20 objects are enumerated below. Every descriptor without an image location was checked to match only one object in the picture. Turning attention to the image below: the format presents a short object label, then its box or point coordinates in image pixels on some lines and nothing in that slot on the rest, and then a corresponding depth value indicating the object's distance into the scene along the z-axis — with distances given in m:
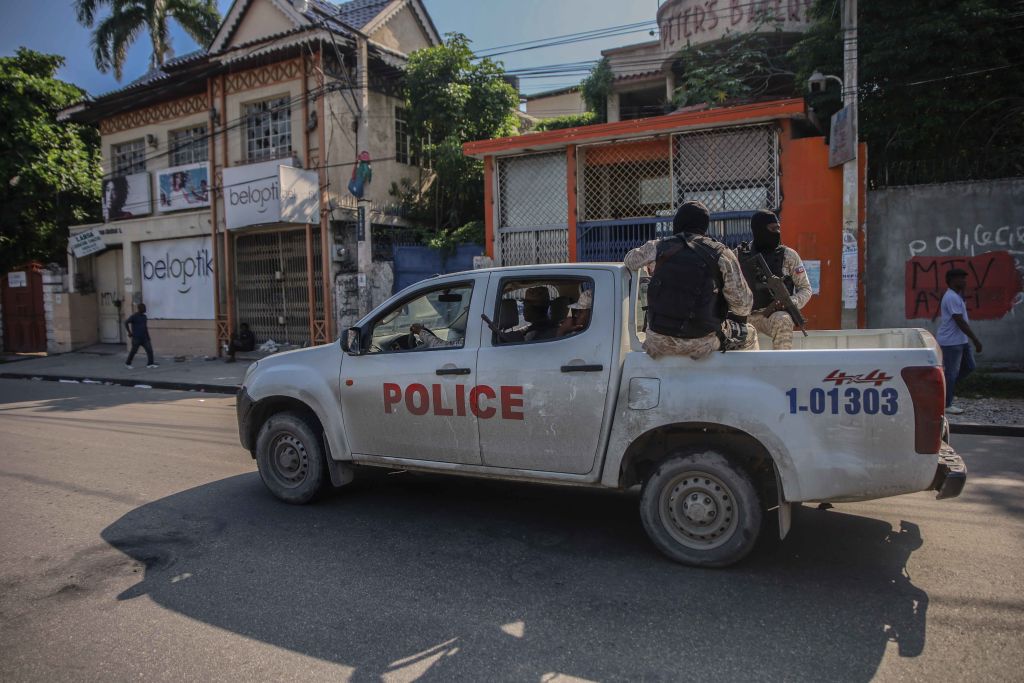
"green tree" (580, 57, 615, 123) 18.89
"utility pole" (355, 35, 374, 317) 13.32
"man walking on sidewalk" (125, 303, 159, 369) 15.90
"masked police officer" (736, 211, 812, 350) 4.86
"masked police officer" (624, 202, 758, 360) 3.77
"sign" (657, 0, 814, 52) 15.51
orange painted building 10.75
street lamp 11.20
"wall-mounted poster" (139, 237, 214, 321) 17.70
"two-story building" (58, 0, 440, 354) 15.16
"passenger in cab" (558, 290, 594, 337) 4.19
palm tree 23.81
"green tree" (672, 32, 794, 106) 14.42
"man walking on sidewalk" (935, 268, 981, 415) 7.38
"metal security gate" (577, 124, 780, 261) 11.20
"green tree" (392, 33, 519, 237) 15.70
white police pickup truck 3.50
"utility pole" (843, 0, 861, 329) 9.59
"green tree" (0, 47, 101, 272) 20.41
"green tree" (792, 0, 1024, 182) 10.60
